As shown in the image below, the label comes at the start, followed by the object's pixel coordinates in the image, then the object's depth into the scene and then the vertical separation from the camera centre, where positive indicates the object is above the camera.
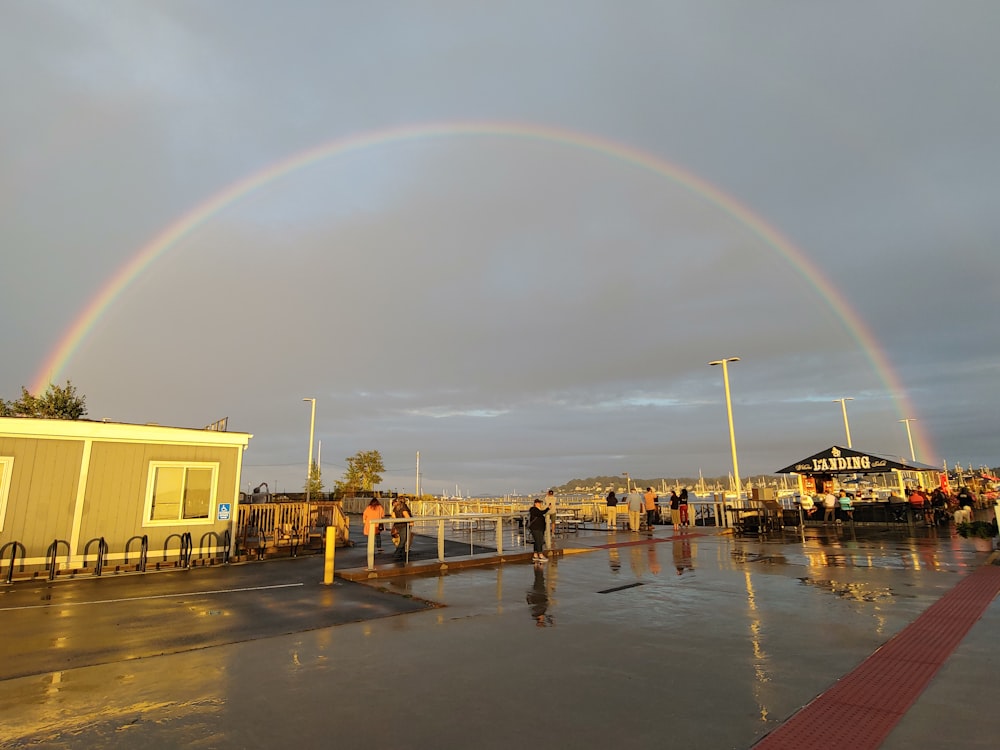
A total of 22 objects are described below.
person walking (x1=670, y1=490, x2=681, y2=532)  23.84 -0.41
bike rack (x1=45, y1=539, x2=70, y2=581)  12.80 -1.12
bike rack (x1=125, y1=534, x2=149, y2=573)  14.05 -1.11
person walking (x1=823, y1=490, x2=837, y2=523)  24.08 -0.40
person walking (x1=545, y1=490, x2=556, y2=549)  18.46 -0.38
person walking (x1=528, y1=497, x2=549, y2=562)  15.16 -0.72
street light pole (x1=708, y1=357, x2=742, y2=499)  27.25 +4.57
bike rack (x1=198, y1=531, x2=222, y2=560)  15.41 -0.96
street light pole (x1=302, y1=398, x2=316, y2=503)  41.20 +5.32
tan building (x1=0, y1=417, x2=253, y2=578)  13.16 +0.35
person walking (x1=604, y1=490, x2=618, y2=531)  24.78 -0.37
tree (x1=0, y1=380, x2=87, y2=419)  36.31 +6.38
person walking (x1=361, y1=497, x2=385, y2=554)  15.06 -0.23
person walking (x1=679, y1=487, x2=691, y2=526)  24.55 -0.44
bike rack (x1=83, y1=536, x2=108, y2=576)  13.52 -1.10
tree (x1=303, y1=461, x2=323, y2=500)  44.03 +1.70
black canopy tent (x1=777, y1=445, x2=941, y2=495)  22.42 +1.29
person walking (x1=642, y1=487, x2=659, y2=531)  24.89 -0.12
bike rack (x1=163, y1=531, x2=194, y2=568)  14.73 -1.14
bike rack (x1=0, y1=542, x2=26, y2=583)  12.41 -1.02
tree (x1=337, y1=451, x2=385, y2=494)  48.59 +2.57
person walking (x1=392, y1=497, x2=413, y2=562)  14.46 -0.71
